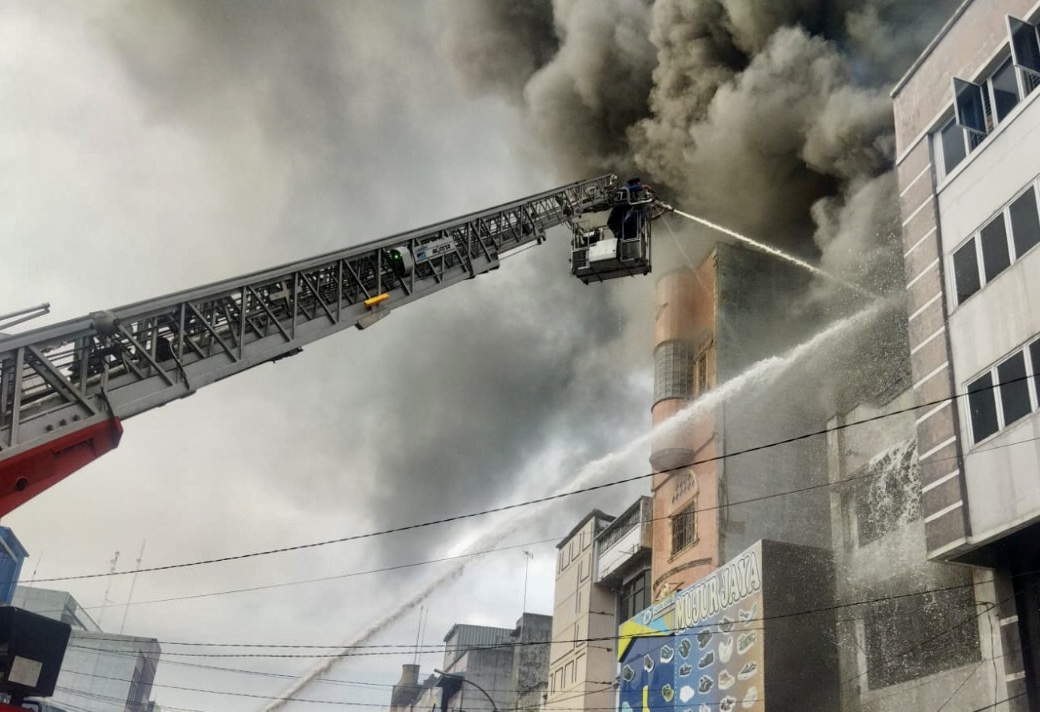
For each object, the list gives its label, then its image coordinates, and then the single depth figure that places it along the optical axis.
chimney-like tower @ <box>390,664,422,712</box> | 96.88
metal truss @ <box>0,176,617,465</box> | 12.41
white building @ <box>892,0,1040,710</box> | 20.25
